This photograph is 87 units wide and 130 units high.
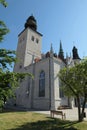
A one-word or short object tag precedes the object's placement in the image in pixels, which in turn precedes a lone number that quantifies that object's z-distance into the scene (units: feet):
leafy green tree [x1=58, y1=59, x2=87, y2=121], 27.79
